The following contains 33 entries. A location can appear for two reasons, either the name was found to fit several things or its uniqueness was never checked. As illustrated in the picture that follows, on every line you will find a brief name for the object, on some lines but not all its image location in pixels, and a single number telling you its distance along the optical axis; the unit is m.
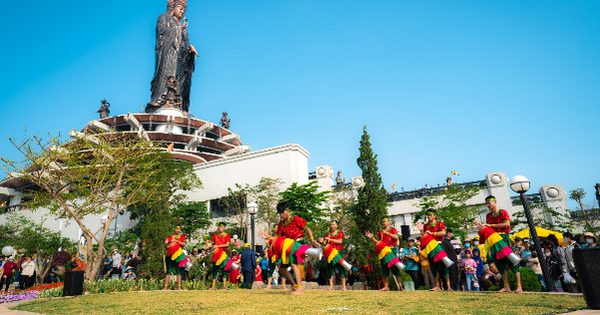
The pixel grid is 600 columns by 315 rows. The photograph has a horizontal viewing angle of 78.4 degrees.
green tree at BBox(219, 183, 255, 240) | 28.47
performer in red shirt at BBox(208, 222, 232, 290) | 10.68
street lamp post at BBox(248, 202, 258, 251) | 14.01
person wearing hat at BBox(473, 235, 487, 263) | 11.24
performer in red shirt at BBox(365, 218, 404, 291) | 8.80
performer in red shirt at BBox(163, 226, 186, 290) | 10.08
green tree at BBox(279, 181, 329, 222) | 24.62
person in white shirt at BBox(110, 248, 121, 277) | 16.72
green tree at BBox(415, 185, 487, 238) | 21.22
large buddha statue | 47.69
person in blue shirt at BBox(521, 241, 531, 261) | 9.88
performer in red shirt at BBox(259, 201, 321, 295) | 6.70
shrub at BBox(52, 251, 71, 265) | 19.30
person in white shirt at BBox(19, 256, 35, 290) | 15.94
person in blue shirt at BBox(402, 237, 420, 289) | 9.88
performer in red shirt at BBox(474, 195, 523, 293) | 6.86
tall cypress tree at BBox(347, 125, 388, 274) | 13.25
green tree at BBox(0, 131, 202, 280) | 14.64
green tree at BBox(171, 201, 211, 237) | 28.25
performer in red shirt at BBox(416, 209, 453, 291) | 8.24
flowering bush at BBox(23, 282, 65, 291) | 12.97
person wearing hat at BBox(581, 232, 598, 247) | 8.41
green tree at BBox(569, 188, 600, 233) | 23.73
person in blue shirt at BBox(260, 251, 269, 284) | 13.87
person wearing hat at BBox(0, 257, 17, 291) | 14.93
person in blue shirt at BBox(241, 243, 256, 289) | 11.41
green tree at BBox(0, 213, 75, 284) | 29.39
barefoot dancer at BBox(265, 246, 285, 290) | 6.89
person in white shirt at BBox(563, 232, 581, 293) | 8.59
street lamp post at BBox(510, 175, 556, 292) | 7.59
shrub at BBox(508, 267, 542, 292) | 7.69
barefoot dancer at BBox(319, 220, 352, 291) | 8.60
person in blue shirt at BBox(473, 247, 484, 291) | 10.38
